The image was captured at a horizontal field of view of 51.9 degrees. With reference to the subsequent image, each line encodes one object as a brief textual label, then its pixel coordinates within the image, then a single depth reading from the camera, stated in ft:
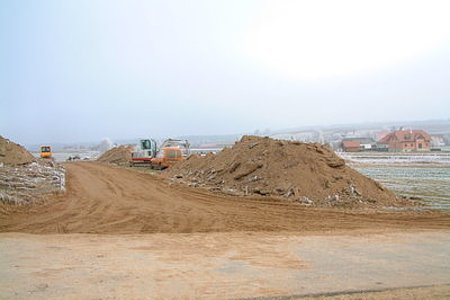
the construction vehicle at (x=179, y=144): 140.44
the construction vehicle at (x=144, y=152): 136.15
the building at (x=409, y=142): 334.71
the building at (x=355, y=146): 343.30
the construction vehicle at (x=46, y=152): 174.71
